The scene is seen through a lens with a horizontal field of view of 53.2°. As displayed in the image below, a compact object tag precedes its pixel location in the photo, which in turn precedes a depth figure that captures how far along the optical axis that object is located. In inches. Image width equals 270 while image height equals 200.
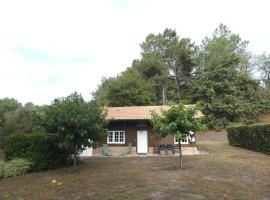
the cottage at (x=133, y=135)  915.4
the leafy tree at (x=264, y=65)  1814.7
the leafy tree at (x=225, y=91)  1437.0
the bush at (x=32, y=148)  610.2
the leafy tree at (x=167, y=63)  1707.2
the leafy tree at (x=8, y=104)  1969.7
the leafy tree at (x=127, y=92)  1515.7
